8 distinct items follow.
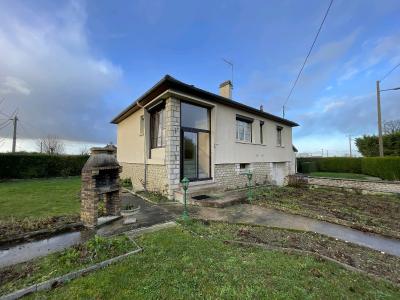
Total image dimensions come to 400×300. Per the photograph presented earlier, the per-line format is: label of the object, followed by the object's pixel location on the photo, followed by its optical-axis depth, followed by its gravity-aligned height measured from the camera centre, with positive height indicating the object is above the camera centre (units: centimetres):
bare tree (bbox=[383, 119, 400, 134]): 2572 +459
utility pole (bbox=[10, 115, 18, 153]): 2166 +347
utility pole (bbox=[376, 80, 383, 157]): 1641 +387
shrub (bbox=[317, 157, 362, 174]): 1950 -35
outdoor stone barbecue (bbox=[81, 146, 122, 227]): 463 -52
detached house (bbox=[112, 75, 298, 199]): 800 +116
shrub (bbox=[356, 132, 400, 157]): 1834 +158
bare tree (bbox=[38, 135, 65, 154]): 2930 +299
